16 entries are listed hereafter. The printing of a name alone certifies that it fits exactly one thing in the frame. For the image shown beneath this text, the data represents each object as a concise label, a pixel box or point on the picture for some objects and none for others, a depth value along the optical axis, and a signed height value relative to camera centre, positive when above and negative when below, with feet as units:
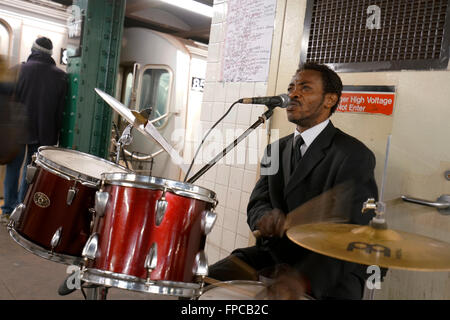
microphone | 6.29 +0.62
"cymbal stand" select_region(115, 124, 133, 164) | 8.01 -0.26
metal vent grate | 7.02 +2.28
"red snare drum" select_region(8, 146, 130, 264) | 6.99 -1.70
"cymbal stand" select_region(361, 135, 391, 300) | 4.51 -0.73
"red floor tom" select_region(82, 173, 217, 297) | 5.57 -1.57
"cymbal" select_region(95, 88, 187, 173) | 6.51 +0.02
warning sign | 7.52 +1.02
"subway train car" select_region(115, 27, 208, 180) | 20.49 +2.21
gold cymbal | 3.88 -0.99
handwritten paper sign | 9.75 +2.47
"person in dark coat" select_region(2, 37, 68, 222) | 13.65 +0.61
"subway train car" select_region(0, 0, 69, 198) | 16.20 +3.63
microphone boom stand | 6.31 -0.12
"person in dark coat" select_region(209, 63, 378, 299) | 6.03 -0.73
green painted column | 13.58 +1.53
